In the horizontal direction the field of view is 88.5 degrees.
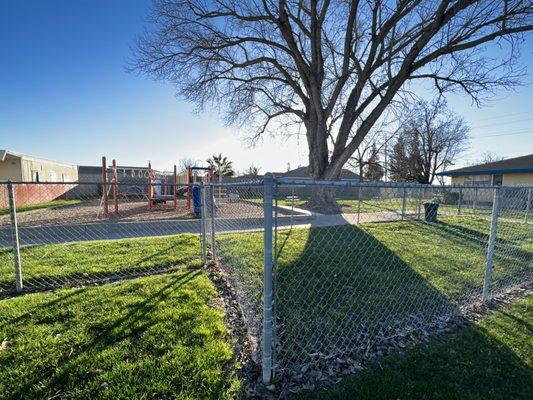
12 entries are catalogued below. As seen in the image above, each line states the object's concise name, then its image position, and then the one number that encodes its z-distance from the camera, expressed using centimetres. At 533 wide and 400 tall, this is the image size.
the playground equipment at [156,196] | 1342
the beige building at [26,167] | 1733
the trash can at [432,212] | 1112
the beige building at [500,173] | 2163
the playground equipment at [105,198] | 1075
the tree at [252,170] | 5111
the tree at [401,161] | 3562
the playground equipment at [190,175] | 1363
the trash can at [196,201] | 1134
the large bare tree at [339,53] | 1029
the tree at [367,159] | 3600
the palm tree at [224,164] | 4772
